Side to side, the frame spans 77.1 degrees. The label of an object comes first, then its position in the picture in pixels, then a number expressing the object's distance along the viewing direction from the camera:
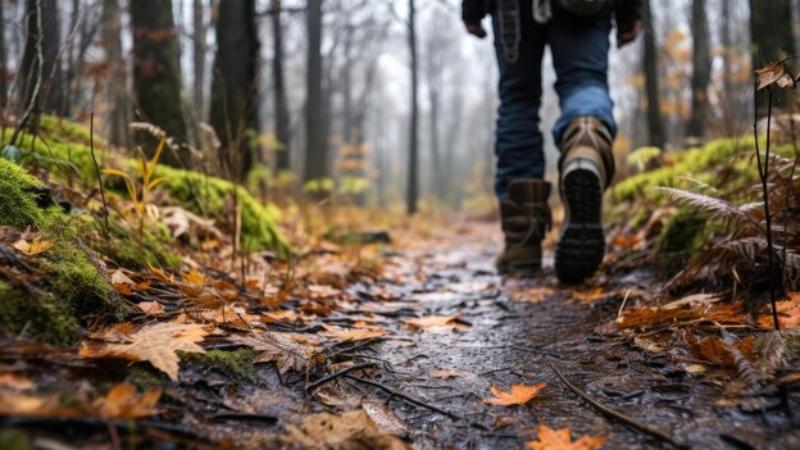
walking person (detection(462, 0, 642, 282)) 2.11
